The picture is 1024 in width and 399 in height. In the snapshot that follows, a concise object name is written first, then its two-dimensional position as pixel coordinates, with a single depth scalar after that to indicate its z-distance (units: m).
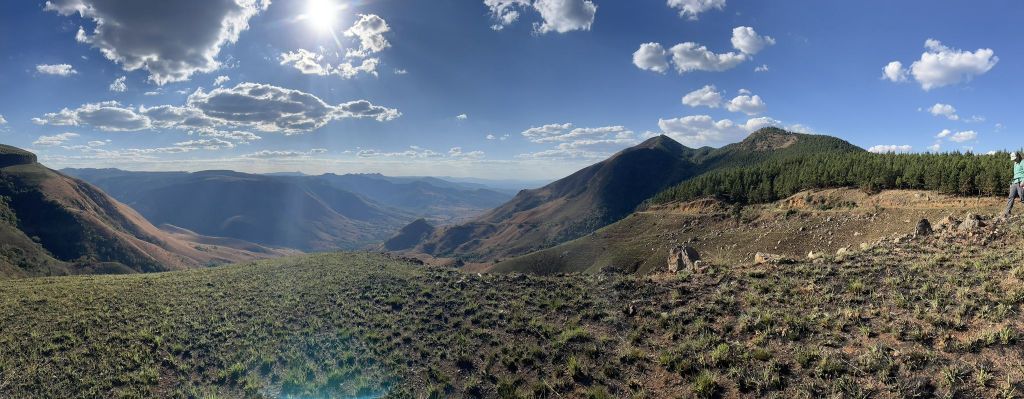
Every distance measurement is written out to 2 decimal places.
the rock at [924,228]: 24.42
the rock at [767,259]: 22.55
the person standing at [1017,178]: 21.30
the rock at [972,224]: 21.94
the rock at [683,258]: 28.69
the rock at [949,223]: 23.77
